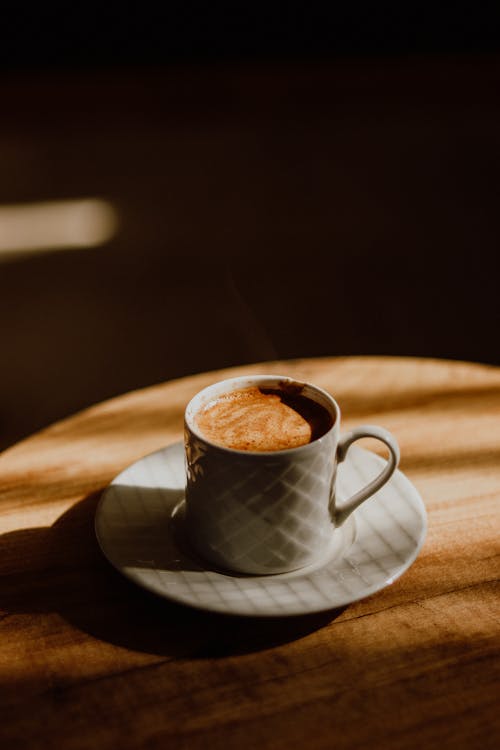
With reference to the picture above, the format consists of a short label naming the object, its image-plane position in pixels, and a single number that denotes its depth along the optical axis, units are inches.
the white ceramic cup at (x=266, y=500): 19.3
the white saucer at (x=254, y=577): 18.8
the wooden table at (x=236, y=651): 16.3
